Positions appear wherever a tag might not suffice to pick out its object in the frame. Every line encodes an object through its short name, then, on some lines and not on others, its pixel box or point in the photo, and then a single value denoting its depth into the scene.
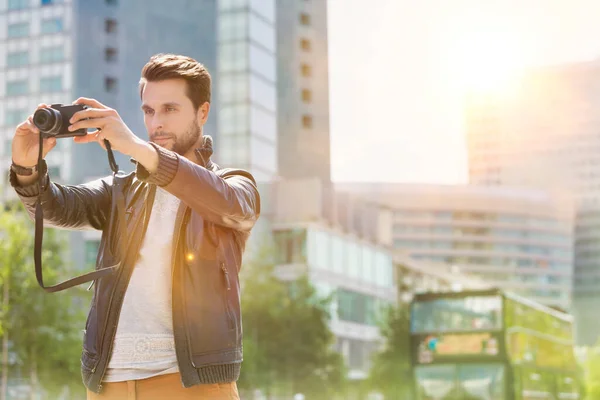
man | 1.94
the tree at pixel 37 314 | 24.58
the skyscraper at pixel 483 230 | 117.75
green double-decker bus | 18.50
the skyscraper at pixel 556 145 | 133.88
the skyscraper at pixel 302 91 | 49.75
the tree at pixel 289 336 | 32.88
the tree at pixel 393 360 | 43.50
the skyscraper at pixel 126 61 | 44.97
